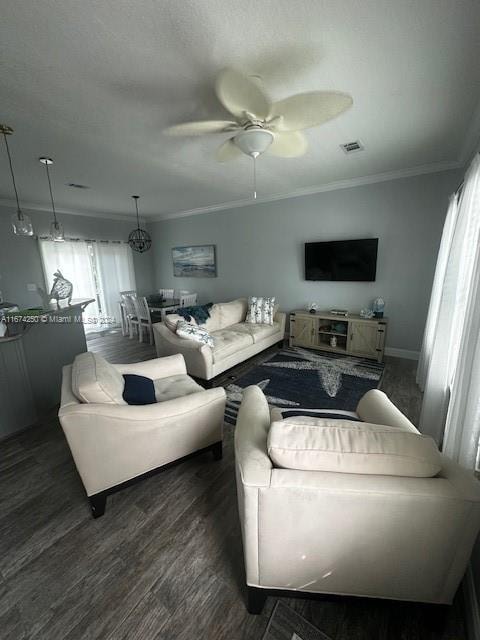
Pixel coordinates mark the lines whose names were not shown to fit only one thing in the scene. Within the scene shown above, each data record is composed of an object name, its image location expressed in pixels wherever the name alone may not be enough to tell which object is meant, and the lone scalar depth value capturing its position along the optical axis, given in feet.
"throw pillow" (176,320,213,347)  10.06
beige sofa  9.73
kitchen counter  7.29
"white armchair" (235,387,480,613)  2.81
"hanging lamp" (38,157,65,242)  10.43
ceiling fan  4.27
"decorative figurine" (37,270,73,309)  9.48
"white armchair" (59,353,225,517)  4.52
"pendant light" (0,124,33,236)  8.58
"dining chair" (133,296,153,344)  15.80
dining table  15.87
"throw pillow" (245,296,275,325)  13.62
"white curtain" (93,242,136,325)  18.93
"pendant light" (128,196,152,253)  15.71
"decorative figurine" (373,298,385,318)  12.35
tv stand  11.94
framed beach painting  18.43
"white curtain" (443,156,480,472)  4.19
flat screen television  12.38
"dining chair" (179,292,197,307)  17.17
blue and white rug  8.87
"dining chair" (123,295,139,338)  16.62
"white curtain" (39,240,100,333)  16.21
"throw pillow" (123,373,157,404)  5.45
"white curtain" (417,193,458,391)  8.69
